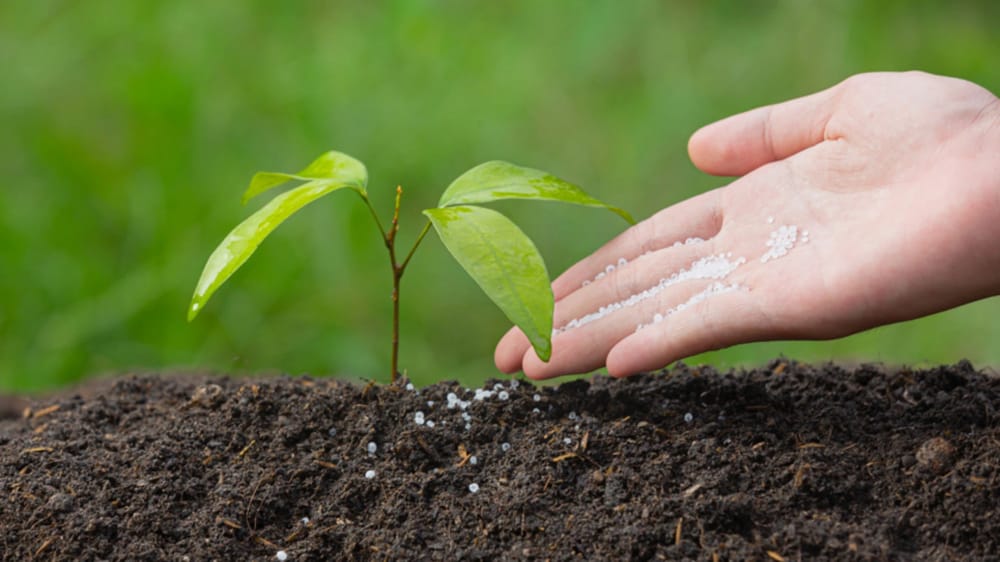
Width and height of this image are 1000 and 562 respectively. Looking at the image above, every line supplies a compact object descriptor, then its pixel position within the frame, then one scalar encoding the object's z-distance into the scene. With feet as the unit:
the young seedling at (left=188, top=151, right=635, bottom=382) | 2.58
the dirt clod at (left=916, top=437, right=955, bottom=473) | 2.59
